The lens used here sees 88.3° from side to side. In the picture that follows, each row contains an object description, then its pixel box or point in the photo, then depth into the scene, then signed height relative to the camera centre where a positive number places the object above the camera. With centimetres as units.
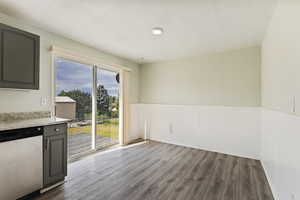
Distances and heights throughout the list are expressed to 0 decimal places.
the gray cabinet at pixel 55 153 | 205 -73
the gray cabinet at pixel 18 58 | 186 +55
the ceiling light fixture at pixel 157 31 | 250 +117
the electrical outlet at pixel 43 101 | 257 +0
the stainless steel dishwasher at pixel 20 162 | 165 -71
